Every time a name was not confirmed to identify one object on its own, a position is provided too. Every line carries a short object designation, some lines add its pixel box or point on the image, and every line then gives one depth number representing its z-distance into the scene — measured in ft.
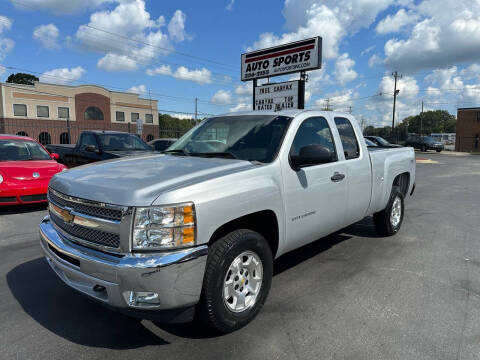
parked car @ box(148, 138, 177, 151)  64.24
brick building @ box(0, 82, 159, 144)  145.79
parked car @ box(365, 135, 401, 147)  77.20
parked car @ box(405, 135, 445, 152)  131.73
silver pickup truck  7.98
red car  22.59
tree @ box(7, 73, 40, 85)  286.46
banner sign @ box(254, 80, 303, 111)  45.24
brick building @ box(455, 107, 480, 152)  161.79
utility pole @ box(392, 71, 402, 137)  172.55
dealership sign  42.24
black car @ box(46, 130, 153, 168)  31.19
